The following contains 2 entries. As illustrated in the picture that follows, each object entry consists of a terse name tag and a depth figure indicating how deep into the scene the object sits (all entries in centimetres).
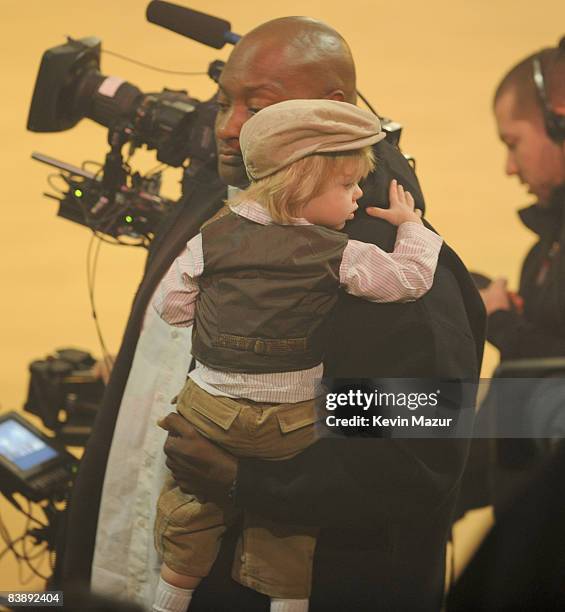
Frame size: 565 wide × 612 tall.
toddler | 439
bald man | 459
